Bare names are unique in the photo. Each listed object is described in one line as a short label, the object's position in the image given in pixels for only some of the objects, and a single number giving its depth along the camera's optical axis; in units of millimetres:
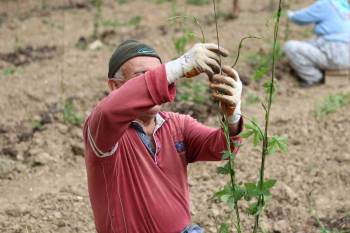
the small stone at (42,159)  7757
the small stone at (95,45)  11818
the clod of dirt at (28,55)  11234
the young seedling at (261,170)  3911
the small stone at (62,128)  8513
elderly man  3621
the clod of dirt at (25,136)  8331
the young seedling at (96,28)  12134
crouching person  11351
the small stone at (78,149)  8005
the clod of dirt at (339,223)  6191
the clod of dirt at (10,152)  7939
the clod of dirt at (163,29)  12832
